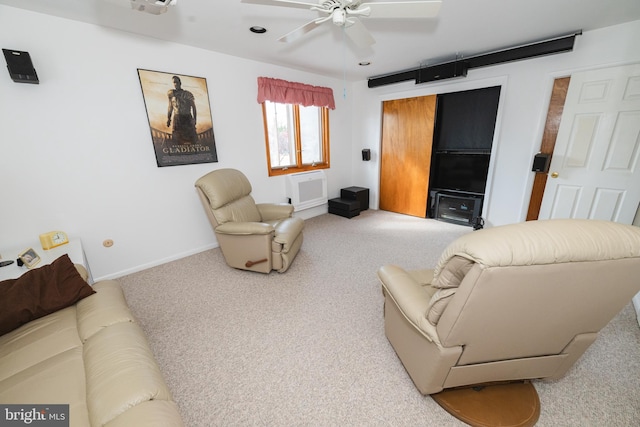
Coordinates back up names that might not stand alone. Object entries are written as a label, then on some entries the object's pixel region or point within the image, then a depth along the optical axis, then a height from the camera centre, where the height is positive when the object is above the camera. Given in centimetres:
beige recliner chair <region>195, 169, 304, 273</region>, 240 -82
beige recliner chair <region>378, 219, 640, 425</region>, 79 -58
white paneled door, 239 -7
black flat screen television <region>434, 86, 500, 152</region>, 332 +34
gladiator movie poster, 252 +34
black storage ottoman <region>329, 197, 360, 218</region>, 423 -103
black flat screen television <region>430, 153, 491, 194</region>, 352 -40
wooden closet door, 388 -13
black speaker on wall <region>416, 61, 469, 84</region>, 317 +94
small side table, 166 -77
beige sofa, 83 -85
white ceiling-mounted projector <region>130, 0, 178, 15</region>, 153 +89
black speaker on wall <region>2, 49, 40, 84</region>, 179 +62
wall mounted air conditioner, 384 -66
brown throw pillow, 121 -72
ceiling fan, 152 +85
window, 363 +16
